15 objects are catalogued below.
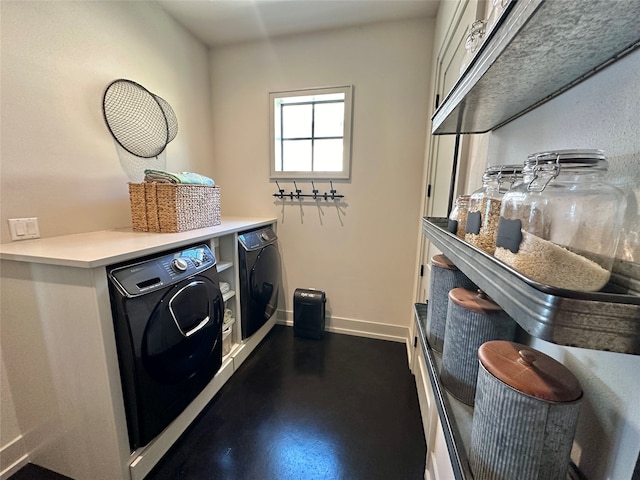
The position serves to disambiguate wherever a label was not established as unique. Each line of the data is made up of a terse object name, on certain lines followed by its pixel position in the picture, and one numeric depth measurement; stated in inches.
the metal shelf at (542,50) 13.9
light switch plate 48.9
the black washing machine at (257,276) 78.7
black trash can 95.6
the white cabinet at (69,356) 40.3
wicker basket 62.3
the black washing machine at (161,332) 42.4
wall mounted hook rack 95.5
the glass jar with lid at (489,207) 22.8
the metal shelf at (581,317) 10.7
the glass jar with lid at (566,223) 13.8
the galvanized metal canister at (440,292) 33.5
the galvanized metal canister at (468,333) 25.5
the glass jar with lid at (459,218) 30.4
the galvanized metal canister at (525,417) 16.6
